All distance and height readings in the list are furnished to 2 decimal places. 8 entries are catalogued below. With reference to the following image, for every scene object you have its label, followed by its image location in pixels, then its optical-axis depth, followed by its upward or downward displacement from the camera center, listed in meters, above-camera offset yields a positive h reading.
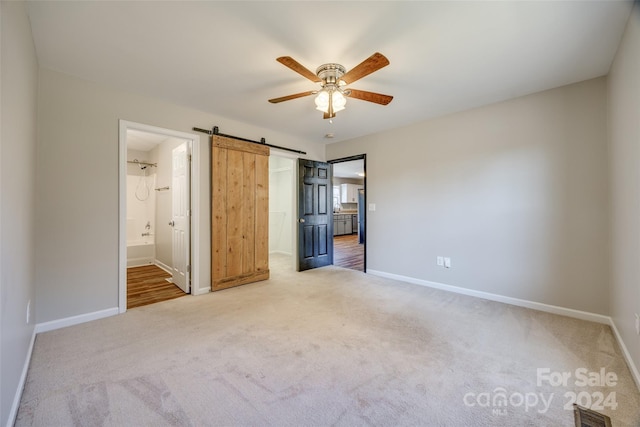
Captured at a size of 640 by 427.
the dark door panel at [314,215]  4.66 -0.07
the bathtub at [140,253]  5.04 -0.84
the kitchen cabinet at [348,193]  10.59 +0.76
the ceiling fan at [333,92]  2.23 +1.07
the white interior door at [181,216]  3.50 -0.08
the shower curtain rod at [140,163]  5.23 +0.99
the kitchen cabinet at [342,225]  9.76 -0.51
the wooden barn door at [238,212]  3.56 -0.01
